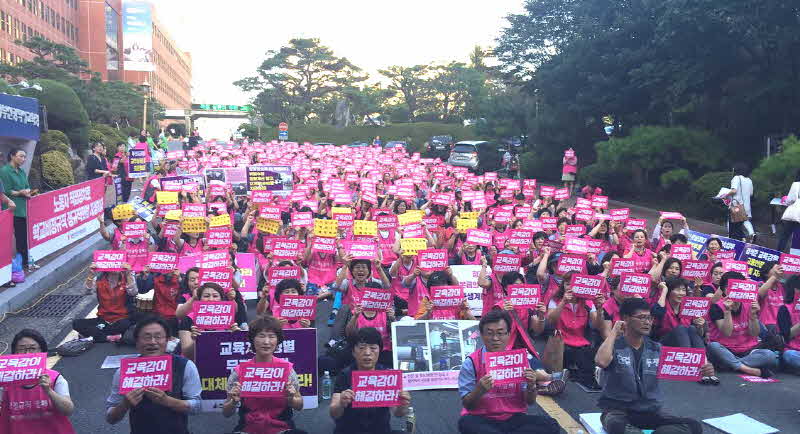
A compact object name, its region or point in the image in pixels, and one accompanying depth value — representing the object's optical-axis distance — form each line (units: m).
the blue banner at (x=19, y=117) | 14.79
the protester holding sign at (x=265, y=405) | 5.20
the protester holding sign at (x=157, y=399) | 4.86
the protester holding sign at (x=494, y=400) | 5.28
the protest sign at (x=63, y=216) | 12.03
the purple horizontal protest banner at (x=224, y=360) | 6.50
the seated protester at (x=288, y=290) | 7.52
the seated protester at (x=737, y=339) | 8.11
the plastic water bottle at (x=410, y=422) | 5.91
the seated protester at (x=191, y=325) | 6.94
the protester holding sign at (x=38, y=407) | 4.84
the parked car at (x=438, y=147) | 44.67
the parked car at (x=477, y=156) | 35.75
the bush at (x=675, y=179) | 21.09
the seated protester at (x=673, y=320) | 7.70
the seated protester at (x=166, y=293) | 8.68
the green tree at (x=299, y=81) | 70.25
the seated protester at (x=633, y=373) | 5.59
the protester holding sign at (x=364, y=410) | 5.10
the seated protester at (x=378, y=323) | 7.42
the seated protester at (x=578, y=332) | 7.79
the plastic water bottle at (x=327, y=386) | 7.21
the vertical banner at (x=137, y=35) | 103.00
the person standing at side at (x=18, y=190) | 11.12
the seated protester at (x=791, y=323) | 8.22
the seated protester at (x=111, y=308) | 8.77
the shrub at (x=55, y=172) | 20.20
